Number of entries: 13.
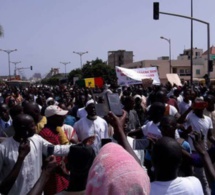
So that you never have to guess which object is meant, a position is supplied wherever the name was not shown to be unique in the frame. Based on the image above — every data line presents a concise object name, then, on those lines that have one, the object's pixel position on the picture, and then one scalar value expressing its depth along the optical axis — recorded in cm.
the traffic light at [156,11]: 1318
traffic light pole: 1346
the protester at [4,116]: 459
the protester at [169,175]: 180
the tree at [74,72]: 5335
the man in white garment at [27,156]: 248
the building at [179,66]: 4581
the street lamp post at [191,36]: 1860
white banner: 1171
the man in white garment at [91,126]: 426
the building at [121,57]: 7543
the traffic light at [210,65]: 1552
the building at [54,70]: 13216
